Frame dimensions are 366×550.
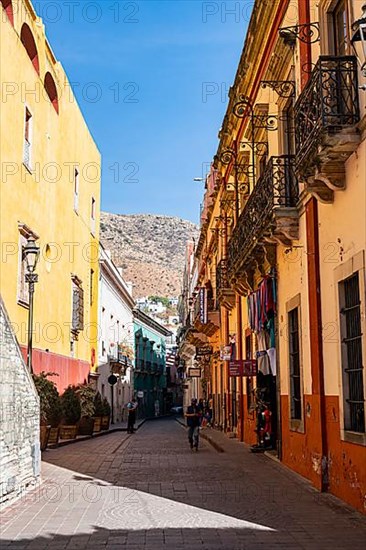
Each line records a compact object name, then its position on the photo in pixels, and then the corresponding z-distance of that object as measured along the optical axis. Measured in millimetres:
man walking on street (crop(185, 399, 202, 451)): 19906
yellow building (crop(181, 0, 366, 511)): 9328
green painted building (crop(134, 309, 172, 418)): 62594
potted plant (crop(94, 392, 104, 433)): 28847
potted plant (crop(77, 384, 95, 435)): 25234
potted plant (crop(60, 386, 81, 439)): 23500
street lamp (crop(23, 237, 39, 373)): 17453
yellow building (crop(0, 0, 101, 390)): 19453
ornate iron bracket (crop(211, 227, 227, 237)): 26883
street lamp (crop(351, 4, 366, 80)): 7508
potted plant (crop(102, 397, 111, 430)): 30267
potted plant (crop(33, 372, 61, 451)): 18656
